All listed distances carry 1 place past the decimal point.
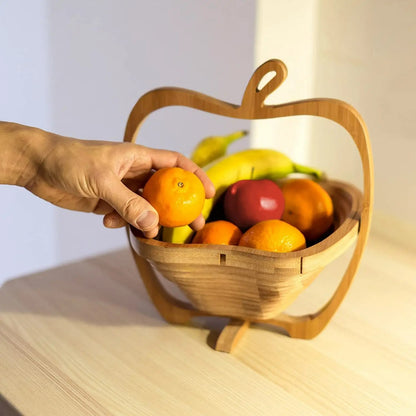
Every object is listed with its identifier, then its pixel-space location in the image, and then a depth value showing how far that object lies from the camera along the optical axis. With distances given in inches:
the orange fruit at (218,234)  29.8
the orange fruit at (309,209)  31.7
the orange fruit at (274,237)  28.3
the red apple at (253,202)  30.8
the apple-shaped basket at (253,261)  27.5
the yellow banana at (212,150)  37.8
